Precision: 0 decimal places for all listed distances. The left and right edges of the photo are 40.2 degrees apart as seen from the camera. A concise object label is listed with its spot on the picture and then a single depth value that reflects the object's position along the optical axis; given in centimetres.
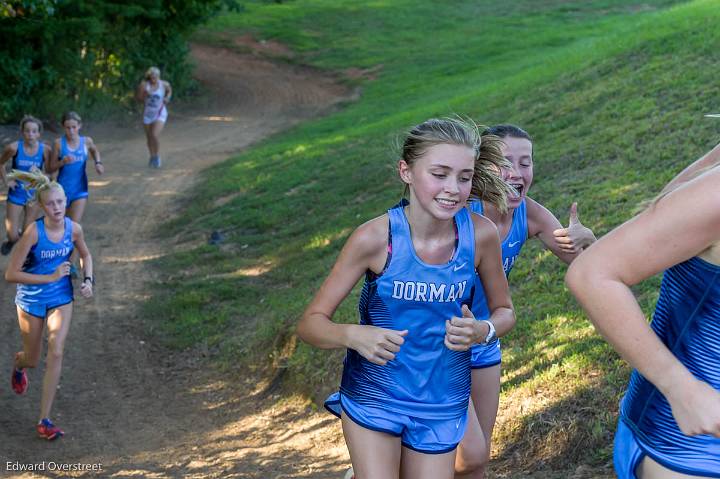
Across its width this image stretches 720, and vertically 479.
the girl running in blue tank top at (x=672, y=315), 227
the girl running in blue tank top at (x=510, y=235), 450
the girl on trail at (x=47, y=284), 739
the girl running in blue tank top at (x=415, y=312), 386
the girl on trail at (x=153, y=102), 1838
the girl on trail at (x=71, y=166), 1141
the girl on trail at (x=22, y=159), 1121
